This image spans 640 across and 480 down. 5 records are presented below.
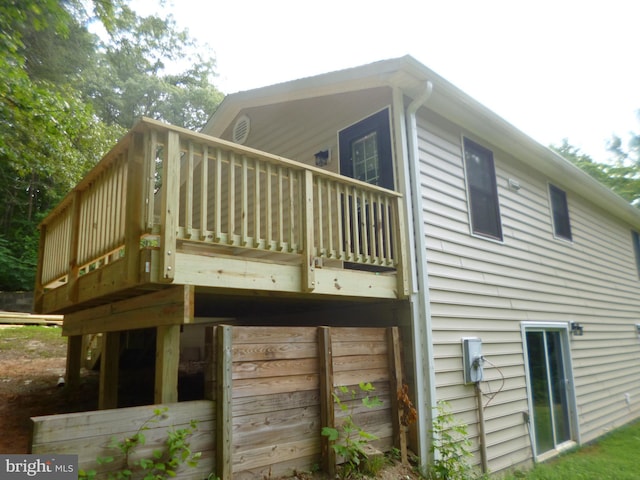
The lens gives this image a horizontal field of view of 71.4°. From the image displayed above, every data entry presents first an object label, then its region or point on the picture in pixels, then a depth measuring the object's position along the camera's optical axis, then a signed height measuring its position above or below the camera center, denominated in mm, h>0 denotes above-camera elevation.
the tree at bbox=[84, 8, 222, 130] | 19750 +12277
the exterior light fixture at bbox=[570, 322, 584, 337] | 7617 -151
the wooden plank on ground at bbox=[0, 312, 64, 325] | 11880 +464
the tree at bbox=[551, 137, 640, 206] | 24484 +8344
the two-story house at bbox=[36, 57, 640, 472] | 3393 +772
